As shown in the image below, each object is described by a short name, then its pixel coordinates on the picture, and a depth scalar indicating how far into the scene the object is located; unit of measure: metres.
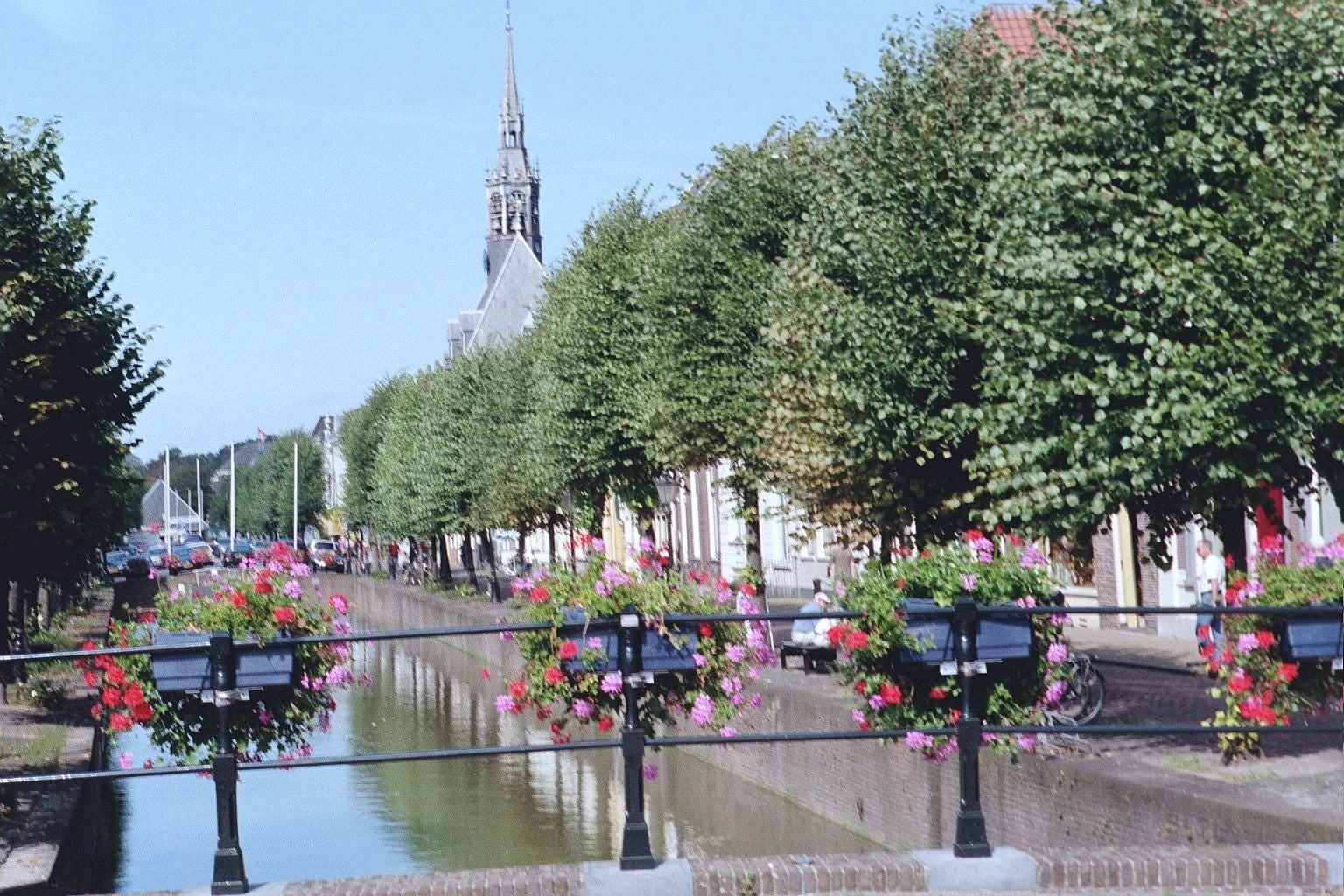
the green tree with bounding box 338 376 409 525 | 73.25
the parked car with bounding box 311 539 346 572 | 87.42
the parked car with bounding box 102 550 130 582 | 78.64
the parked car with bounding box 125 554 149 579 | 79.31
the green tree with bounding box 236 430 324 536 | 130.25
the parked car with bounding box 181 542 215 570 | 90.55
